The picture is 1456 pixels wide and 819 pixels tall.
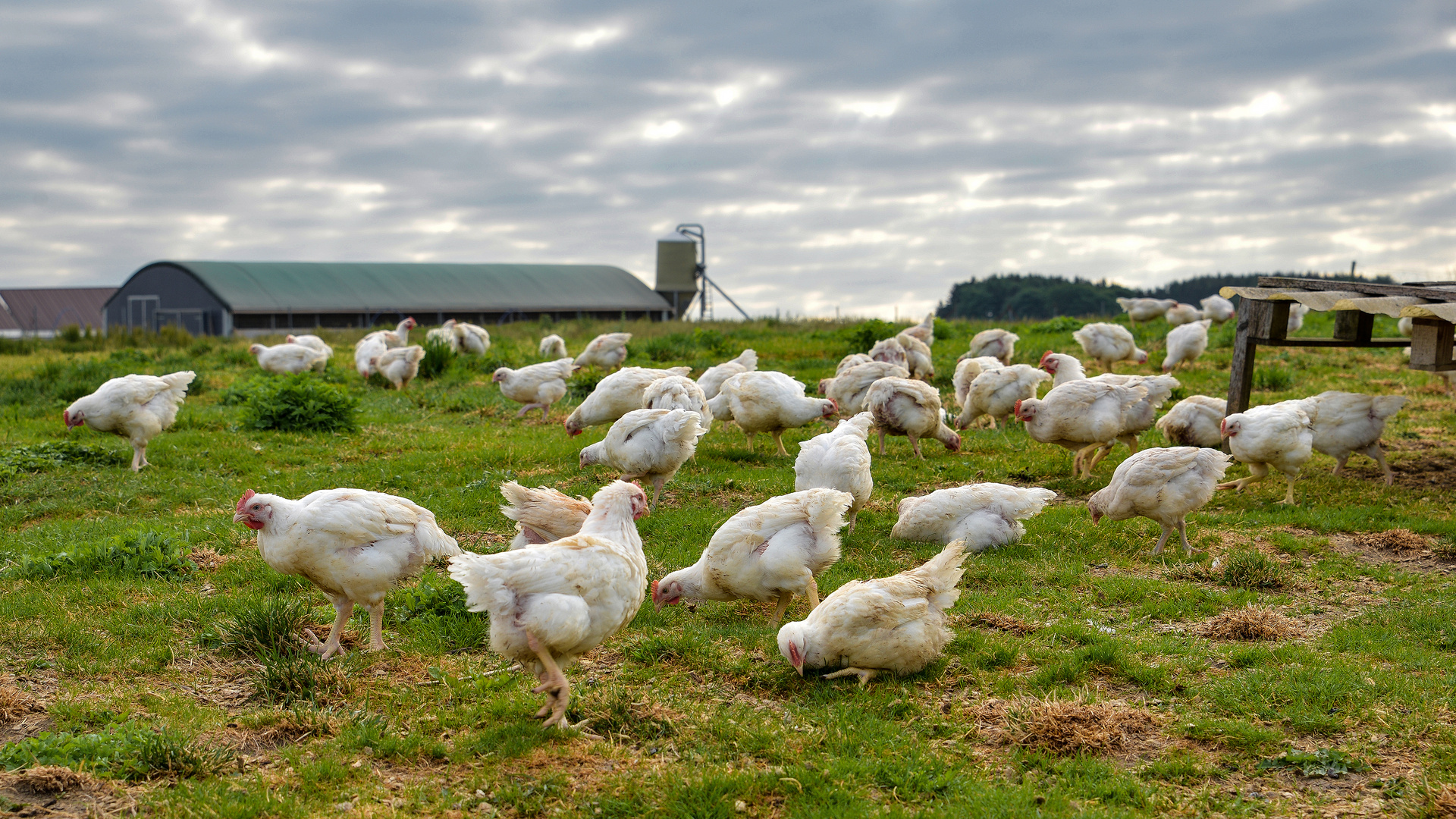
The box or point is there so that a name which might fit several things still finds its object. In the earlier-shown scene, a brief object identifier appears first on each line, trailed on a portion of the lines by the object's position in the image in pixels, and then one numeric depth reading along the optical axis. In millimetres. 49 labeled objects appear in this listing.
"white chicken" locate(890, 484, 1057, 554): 7438
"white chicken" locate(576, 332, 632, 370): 17875
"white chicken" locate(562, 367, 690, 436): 10773
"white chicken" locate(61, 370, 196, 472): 10250
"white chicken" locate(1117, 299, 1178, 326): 21734
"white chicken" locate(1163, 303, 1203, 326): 20516
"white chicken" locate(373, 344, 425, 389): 16328
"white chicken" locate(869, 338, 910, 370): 14055
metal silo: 47312
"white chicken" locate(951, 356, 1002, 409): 12818
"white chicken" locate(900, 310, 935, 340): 17469
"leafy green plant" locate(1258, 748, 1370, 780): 4164
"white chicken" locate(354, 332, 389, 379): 17328
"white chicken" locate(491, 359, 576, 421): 13844
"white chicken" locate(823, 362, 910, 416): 11922
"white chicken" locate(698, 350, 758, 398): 12531
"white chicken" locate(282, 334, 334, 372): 18812
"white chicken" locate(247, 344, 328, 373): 17562
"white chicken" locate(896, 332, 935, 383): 15078
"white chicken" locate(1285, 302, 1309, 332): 19172
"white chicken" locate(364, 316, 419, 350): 19922
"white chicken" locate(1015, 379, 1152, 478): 9391
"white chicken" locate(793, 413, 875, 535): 7453
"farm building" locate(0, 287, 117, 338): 49438
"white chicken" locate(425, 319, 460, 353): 18484
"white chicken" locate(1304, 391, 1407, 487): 9414
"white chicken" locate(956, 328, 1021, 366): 15641
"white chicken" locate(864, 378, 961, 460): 10312
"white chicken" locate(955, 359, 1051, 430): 11672
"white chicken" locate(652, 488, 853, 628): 5766
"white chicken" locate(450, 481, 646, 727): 4395
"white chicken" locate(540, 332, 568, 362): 20469
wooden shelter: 8750
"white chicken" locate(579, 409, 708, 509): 8469
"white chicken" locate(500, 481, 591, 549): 6195
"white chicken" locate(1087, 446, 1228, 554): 7250
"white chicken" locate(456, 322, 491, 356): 20641
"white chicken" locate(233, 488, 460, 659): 5160
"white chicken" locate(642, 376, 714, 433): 9711
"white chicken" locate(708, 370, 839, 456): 10125
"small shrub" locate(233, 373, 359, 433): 12180
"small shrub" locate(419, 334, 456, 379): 17516
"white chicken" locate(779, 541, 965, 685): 5012
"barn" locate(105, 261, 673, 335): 38406
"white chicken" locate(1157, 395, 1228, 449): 10008
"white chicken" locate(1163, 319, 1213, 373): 15680
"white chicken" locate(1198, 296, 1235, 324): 21422
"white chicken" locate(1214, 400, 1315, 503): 8664
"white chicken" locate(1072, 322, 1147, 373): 15703
